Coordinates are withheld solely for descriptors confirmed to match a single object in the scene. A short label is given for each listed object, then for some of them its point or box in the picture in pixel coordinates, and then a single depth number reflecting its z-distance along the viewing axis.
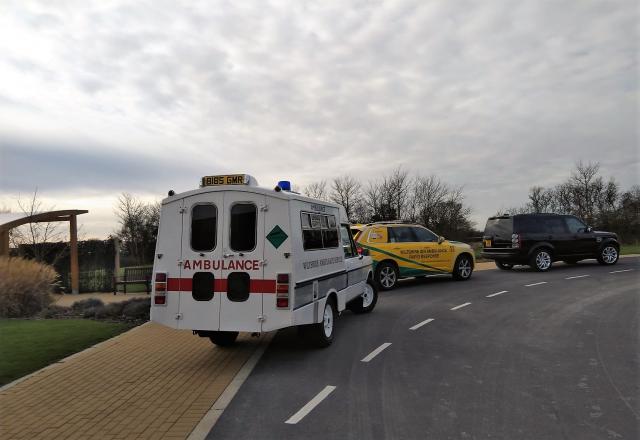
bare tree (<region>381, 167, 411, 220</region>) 46.96
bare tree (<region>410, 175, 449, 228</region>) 44.94
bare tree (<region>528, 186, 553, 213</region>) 63.09
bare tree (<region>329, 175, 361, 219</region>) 49.34
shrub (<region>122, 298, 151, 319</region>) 10.62
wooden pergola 17.23
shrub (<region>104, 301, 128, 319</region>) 10.81
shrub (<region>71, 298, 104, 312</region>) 11.86
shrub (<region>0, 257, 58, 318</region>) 11.35
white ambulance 6.08
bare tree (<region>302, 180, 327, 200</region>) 50.42
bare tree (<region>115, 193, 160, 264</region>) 42.42
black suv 16.31
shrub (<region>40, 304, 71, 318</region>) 11.15
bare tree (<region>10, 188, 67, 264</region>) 19.23
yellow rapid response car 13.46
